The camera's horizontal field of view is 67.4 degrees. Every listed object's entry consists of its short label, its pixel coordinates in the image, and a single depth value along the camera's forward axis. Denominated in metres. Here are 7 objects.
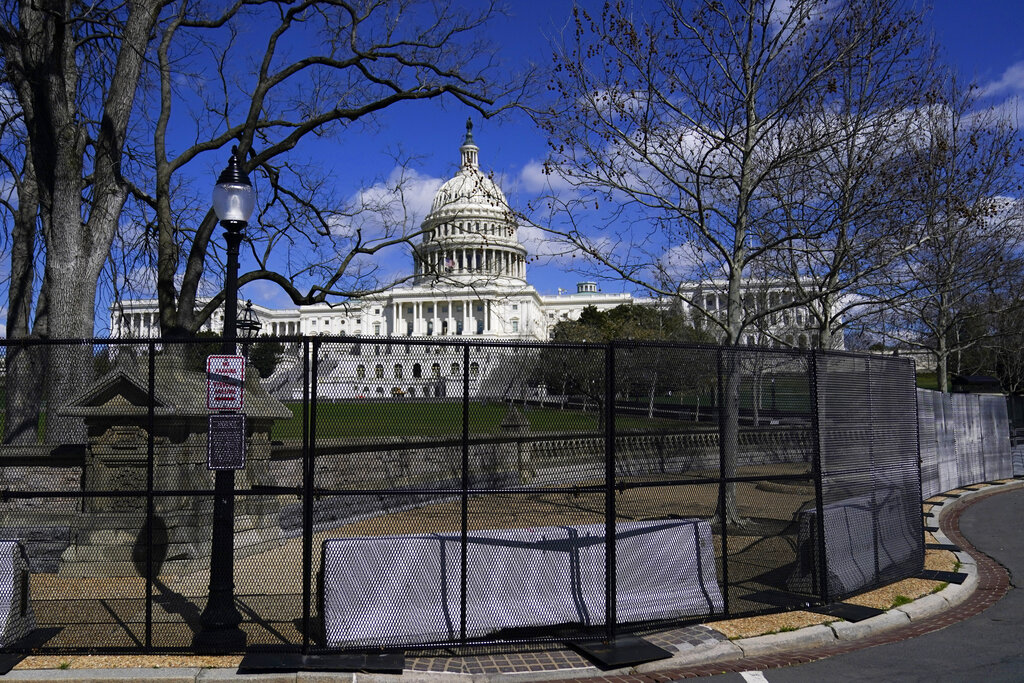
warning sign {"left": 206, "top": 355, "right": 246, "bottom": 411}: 6.86
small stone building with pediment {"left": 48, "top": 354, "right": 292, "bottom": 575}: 9.95
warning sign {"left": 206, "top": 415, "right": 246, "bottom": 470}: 6.78
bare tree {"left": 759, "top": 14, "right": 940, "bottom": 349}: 12.72
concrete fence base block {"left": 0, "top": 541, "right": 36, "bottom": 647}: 6.85
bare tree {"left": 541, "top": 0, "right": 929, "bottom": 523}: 12.59
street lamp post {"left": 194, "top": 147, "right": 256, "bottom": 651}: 6.76
